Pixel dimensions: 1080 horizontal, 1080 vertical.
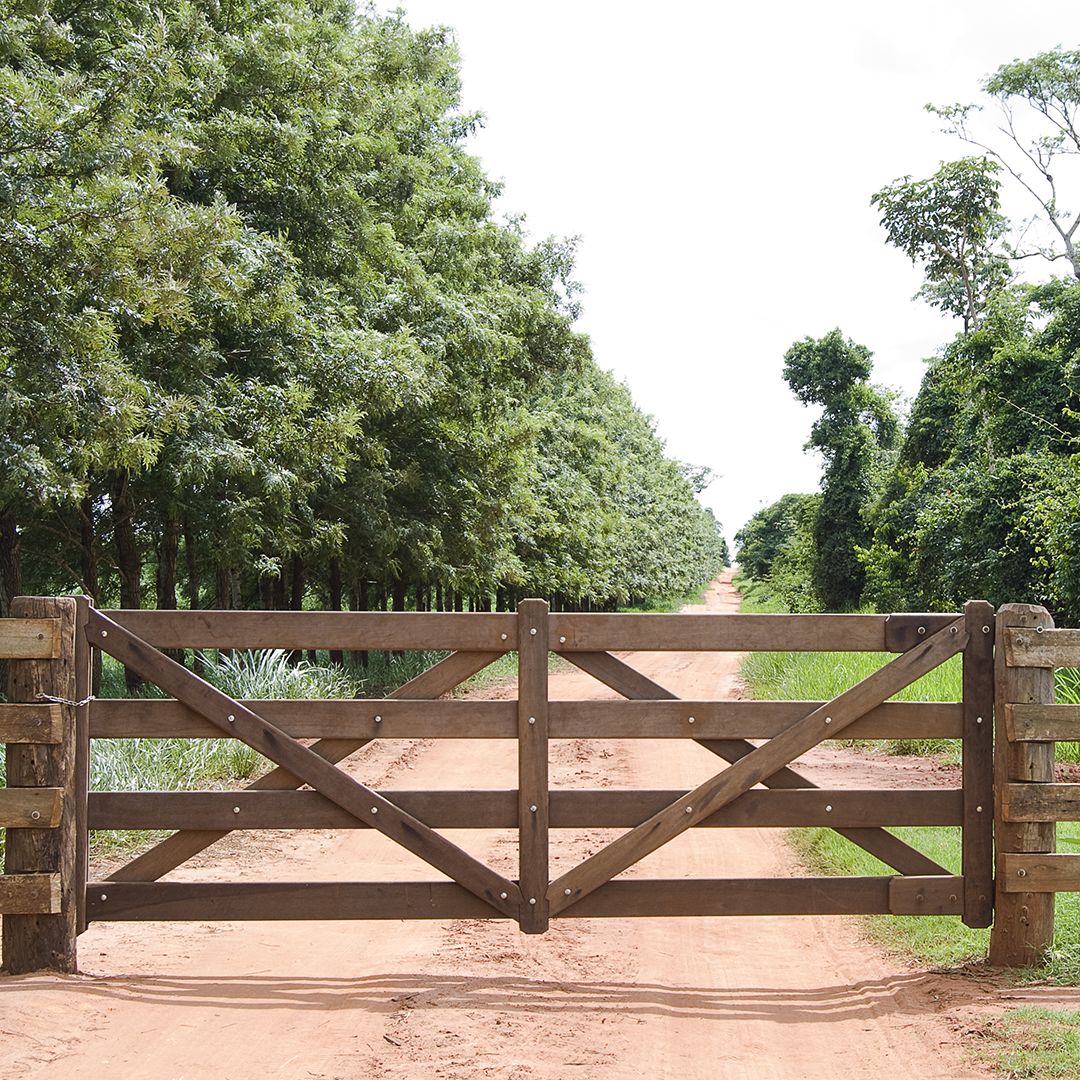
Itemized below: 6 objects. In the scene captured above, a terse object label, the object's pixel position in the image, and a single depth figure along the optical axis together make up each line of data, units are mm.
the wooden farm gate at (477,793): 5684
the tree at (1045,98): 40281
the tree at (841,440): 43875
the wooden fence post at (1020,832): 5801
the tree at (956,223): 38156
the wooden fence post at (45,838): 5559
